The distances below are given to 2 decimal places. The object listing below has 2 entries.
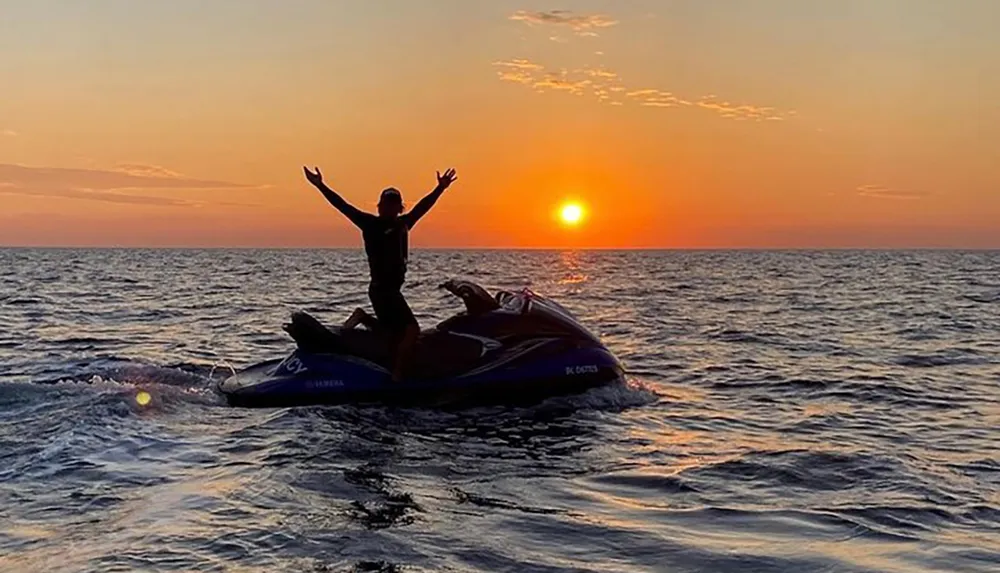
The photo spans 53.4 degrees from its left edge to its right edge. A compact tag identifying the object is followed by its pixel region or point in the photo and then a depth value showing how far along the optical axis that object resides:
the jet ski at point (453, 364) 11.19
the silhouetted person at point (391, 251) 10.63
